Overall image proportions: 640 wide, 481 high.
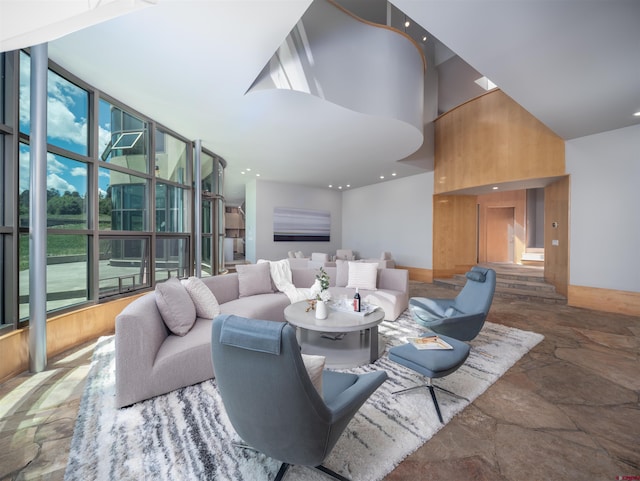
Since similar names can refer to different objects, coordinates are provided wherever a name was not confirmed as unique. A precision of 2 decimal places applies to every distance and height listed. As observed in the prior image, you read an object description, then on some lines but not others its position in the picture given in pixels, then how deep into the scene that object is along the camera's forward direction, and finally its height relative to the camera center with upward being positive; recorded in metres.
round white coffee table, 2.60 -1.13
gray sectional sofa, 1.99 -0.89
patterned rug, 1.48 -1.25
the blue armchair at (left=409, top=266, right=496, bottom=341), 2.78 -0.82
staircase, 5.58 -1.05
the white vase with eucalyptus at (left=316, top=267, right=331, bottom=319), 2.76 -0.62
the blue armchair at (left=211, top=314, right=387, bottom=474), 1.10 -0.68
